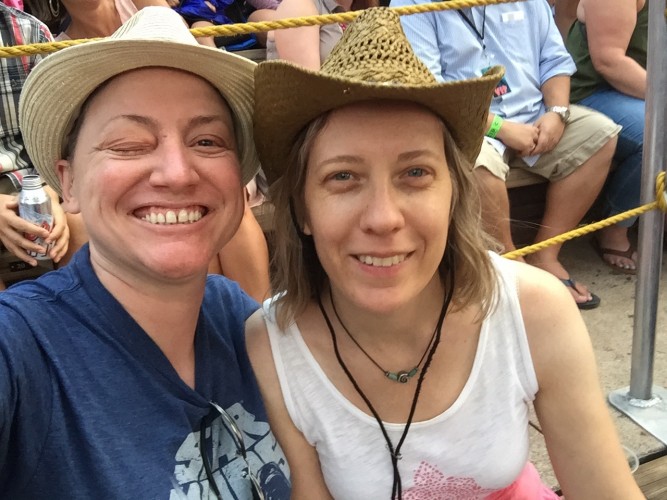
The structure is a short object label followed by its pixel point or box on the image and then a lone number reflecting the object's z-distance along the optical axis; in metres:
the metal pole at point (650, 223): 1.76
